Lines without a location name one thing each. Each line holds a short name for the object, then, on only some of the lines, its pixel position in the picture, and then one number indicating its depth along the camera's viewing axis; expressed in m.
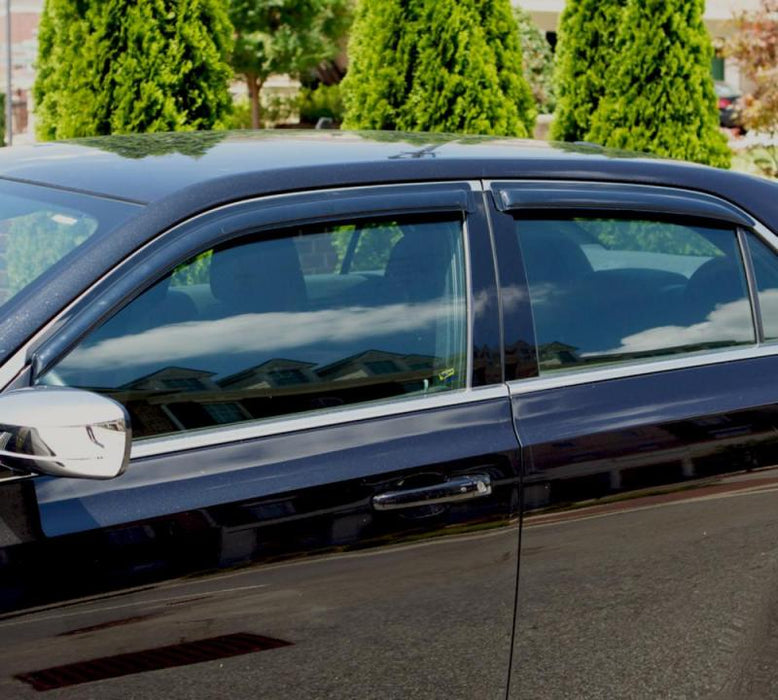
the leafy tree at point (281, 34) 28.36
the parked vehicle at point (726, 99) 35.06
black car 2.27
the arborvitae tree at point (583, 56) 10.33
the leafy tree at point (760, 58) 16.77
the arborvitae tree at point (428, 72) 9.06
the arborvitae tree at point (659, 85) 10.15
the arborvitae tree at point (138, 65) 8.07
